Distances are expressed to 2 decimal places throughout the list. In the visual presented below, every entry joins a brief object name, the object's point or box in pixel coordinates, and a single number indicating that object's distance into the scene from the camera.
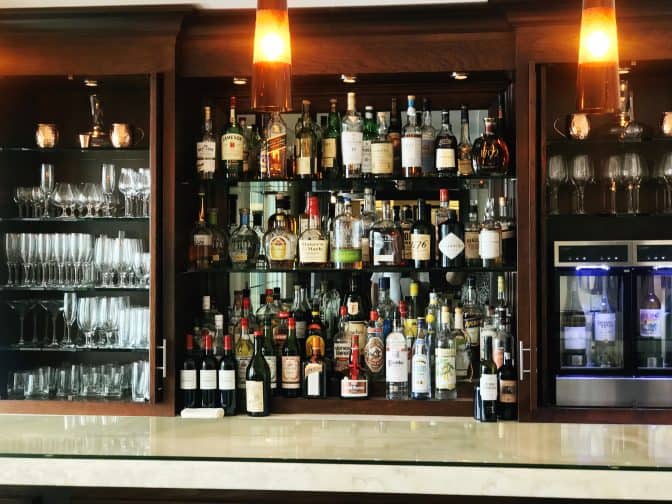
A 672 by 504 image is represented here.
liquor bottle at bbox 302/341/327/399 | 3.44
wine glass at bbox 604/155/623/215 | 3.43
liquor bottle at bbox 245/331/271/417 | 3.35
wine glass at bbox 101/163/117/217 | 3.56
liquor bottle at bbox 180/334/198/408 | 3.38
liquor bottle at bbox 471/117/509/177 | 3.40
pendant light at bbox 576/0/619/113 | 2.10
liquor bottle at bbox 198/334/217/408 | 3.38
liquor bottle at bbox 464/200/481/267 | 3.47
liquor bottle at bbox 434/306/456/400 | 3.38
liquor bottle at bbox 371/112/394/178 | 3.44
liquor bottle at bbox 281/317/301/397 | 3.45
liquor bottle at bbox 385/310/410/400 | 3.39
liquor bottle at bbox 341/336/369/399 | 3.41
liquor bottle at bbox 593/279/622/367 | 3.33
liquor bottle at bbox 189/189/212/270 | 3.52
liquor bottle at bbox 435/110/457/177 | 3.45
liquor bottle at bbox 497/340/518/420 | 3.26
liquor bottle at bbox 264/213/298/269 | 3.51
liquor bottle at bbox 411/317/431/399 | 3.38
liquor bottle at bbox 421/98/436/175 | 3.53
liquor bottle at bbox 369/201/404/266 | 3.44
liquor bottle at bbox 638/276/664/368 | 3.32
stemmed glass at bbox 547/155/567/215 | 3.41
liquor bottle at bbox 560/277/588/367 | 3.32
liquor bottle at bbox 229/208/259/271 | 3.58
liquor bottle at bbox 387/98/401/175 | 3.56
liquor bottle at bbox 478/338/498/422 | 3.23
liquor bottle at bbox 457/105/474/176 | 3.50
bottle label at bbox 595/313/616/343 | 3.33
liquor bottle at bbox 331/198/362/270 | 3.45
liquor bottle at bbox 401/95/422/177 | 3.44
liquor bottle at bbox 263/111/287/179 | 3.50
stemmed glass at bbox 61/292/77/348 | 3.56
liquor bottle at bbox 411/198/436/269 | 3.41
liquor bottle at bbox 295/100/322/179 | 3.49
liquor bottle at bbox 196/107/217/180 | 3.51
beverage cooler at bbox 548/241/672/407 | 3.29
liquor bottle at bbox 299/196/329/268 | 3.45
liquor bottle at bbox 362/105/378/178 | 3.49
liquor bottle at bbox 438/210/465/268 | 3.42
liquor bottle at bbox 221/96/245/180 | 3.53
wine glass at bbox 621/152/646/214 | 3.42
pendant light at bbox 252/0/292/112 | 2.12
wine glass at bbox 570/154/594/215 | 3.42
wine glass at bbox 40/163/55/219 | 3.57
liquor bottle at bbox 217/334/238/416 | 3.37
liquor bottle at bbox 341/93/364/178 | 3.43
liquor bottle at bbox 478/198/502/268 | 3.38
